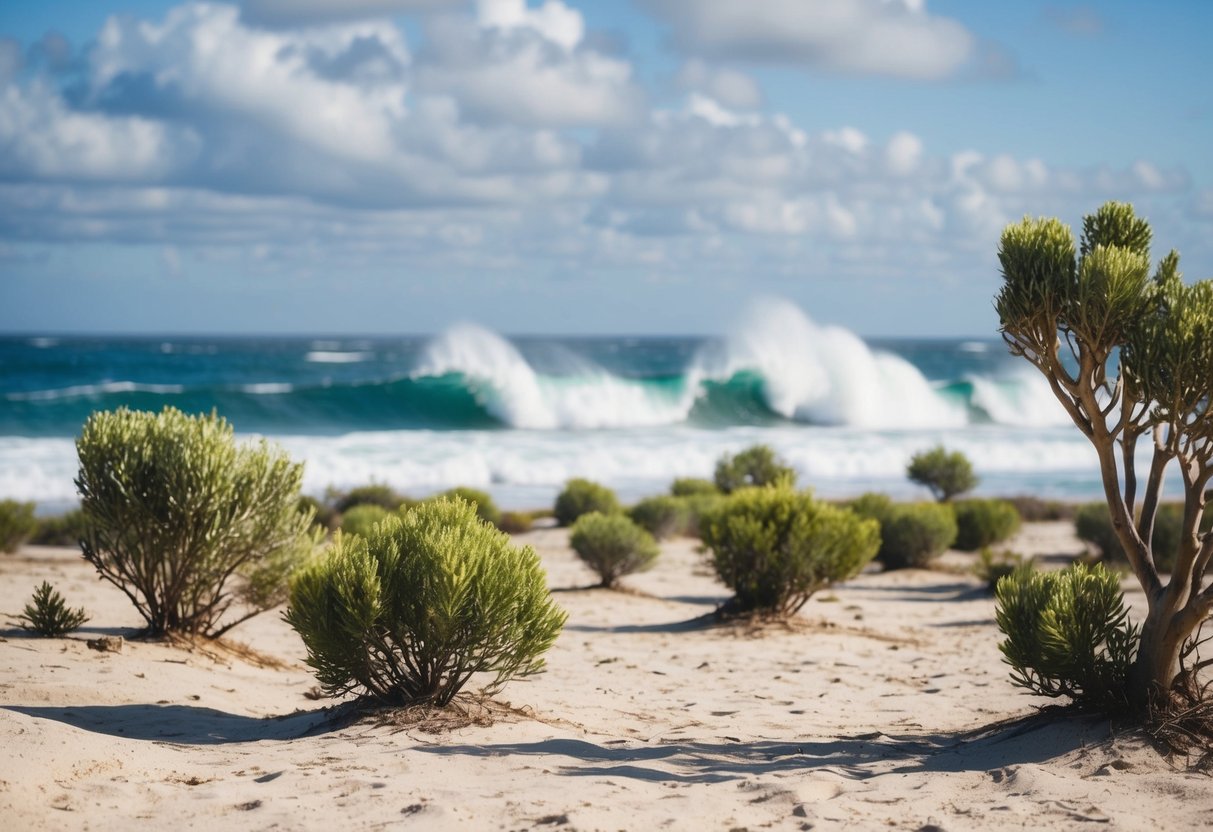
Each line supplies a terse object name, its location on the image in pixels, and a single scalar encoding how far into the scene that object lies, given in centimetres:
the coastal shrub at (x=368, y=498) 2019
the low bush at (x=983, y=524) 1734
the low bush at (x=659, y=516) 1830
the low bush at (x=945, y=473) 2161
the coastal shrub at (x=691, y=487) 2217
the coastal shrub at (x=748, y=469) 2177
